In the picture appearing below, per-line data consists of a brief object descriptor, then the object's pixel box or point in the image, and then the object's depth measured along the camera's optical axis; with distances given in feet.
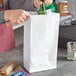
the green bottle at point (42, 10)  5.86
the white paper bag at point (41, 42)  5.80
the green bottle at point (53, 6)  9.90
